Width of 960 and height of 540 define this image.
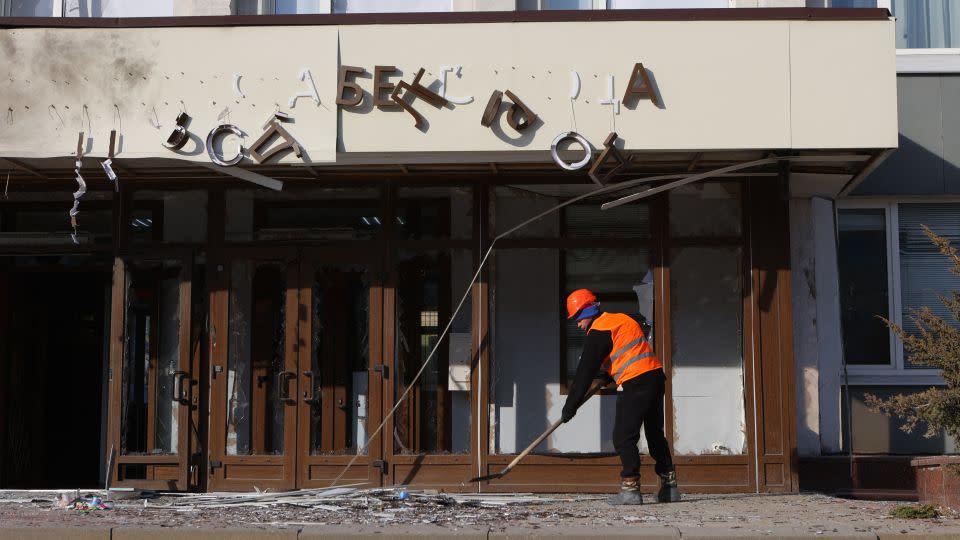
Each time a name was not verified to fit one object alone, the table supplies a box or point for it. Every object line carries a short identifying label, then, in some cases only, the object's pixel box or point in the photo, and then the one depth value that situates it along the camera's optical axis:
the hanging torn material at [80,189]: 10.44
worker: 9.91
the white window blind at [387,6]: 12.32
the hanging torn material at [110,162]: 10.40
